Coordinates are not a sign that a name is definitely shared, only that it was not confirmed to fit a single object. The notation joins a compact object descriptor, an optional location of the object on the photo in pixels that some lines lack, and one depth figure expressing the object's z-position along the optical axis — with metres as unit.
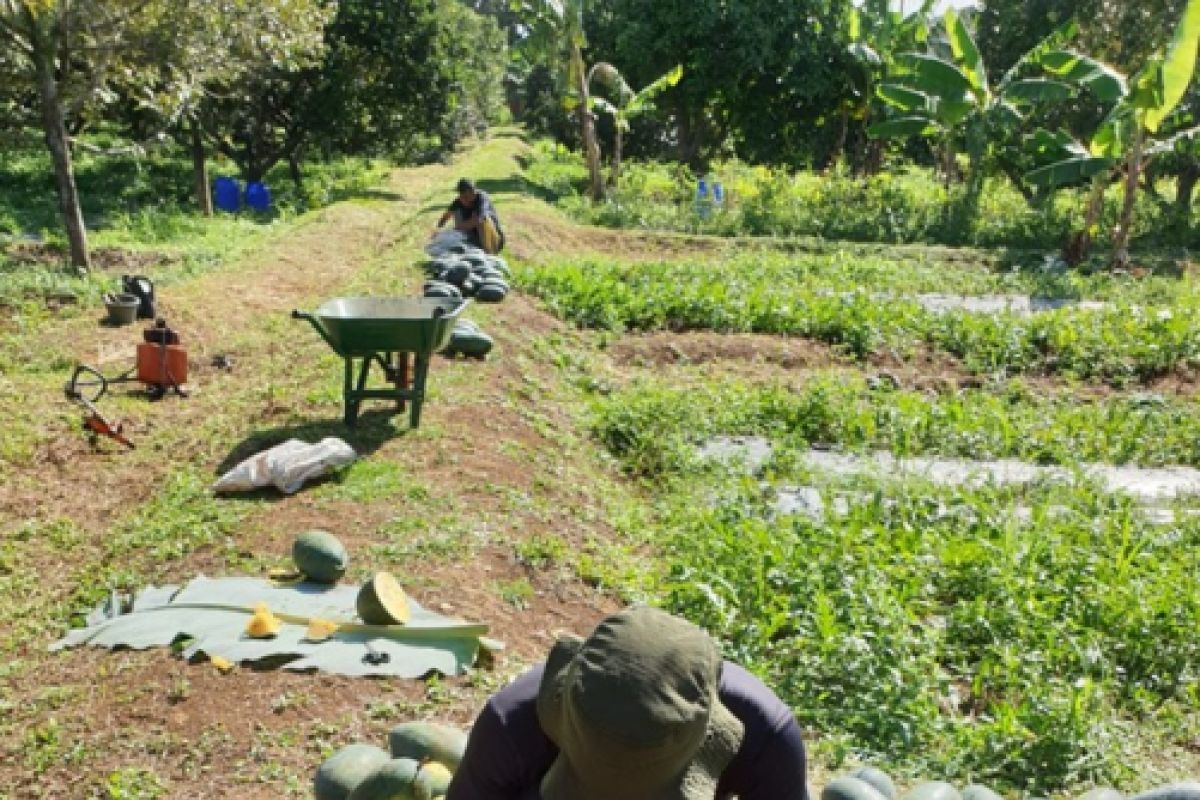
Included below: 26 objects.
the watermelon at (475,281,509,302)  10.62
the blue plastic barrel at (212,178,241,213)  20.16
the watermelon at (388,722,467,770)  3.08
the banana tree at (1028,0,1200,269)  13.56
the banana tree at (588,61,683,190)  21.12
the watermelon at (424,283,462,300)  9.62
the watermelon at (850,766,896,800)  3.24
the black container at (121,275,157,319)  10.05
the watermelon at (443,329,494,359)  8.50
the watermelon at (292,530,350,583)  4.71
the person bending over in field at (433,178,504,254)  12.49
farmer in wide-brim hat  1.61
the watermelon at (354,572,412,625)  4.28
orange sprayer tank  7.84
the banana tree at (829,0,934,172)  20.84
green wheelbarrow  6.45
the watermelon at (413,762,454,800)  2.79
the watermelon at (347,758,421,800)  2.78
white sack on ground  5.88
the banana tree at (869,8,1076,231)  17.44
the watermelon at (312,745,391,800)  3.03
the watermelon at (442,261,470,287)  10.87
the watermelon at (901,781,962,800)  3.14
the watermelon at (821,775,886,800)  2.88
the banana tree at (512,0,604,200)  19.56
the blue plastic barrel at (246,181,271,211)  20.41
